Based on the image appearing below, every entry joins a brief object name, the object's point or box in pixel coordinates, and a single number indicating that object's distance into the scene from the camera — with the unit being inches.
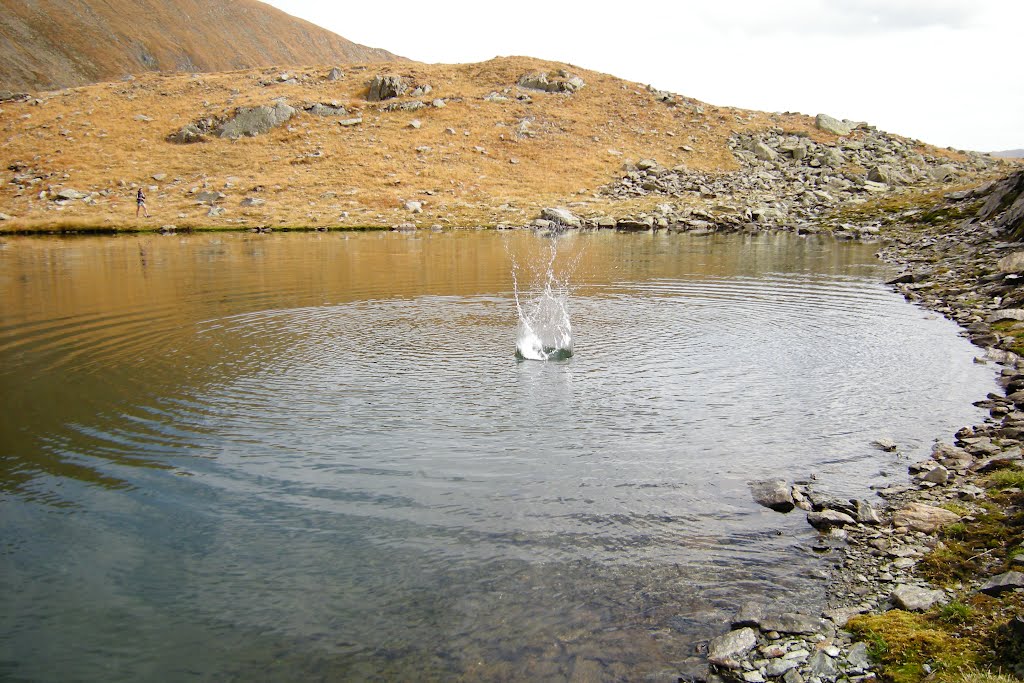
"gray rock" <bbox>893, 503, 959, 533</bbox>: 351.9
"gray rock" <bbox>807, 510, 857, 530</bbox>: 362.6
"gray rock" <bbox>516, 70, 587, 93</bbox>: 4111.7
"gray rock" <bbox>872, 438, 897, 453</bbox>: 467.8
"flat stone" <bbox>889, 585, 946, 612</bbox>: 283.3
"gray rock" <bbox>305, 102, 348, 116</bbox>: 3710.6
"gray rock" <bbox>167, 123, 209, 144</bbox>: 3447.3
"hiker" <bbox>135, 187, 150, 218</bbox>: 2564.0
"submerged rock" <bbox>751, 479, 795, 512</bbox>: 387.9
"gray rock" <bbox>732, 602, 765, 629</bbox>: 285.9
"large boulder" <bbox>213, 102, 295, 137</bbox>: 3523.6
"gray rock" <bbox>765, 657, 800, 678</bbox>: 256.1
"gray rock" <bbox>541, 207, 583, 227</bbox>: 2593.5
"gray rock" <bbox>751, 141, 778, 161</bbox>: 3467.0
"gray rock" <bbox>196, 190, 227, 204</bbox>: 2834.6
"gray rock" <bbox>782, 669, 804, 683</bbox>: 251.6
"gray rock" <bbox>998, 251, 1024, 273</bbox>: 1010.8
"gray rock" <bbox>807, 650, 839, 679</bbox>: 253.1
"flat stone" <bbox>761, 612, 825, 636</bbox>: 280.2
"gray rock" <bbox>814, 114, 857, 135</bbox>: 3743.9
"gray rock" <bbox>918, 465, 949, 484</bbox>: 404.5
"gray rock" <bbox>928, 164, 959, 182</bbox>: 3147.1
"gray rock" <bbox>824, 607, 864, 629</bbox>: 284.0
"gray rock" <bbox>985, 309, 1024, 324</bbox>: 795.2
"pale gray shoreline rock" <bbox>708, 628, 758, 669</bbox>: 264.1
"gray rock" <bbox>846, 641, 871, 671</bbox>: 254.6
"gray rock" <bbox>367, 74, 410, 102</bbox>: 3919.8
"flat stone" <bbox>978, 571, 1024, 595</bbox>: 273.4
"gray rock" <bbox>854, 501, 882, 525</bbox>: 364.5
